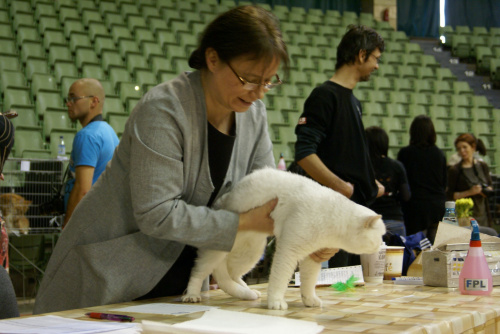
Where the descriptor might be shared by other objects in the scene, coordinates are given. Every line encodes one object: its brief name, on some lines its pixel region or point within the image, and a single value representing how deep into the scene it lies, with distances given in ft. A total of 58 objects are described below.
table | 3.23
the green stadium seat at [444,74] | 32.76
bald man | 9.21
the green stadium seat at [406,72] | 32.10
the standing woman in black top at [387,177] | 12.18
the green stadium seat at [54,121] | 19.02
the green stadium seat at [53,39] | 25.35
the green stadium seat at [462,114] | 28.97
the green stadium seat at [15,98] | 19.76
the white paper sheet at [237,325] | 2.87
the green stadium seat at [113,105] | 21.27
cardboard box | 5.28
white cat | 3.77
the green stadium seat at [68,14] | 27.94
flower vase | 8.35
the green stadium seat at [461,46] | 37.32
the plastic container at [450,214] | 6.67
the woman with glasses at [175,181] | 3.80
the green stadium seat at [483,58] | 35.55
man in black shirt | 6.68
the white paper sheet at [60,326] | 2.87
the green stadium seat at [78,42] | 25.77
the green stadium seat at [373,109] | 27.25
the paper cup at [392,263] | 5.88
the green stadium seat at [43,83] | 21.40
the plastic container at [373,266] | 5.57
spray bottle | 4.66
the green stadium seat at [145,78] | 24.17
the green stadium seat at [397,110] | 27.99
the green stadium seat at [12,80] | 20.95
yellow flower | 8.63
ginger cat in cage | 12.42
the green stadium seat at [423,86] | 30.89
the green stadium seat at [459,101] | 30.22
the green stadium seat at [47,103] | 19.92
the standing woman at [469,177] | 16.30
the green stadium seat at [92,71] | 23.62
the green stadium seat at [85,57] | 24.50
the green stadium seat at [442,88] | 31.12
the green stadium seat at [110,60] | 24.95
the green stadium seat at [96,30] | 27.17
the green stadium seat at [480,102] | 30.63
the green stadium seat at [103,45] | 26.05
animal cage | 12.56
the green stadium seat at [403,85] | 30.58
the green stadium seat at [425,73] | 32.39
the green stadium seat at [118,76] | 23.62
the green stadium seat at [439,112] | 28.66
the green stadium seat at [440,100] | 29.84
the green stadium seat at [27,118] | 18.82
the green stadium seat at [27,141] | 17.21
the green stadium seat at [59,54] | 24.16
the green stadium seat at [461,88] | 31.76
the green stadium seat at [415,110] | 28.46
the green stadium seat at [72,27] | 26.84
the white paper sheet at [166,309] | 3.59
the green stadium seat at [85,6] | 29.31
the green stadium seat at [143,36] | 27.94
